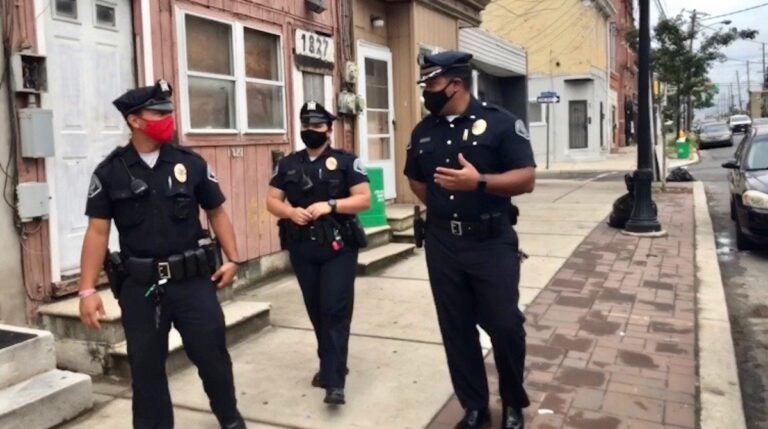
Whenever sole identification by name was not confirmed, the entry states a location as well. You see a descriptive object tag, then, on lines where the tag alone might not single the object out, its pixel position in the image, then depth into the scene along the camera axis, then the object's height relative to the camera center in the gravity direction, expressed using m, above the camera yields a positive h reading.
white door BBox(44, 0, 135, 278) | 4.95 +0.52
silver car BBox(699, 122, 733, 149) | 36.56 +0.51
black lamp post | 9.95 -0.08
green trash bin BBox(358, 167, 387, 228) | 8.56 -0.58
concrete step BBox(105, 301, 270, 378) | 4.52 -1.23
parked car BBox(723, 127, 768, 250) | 8.43 -0.55
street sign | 23.84 +1.83
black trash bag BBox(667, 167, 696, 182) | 17.47 -0.74
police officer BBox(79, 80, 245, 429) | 3.15 -0.39
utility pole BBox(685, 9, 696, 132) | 23.55 +3.81
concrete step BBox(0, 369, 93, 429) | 3.57 -1.24
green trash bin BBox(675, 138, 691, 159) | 28.12 -0.12
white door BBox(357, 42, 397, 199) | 9.60 +0.65
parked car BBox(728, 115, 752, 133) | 49.09 +1.59
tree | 22.55 +3.23
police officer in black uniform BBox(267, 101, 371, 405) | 4.01 -0.39
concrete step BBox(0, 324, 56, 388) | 3.80 -1.04
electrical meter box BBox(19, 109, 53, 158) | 4.61 +0.24
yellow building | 28.31 +3.57
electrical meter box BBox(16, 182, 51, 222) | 4.61 -0.21
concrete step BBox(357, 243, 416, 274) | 7.59 -1.13
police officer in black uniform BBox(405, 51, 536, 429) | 3.42 -0.37
